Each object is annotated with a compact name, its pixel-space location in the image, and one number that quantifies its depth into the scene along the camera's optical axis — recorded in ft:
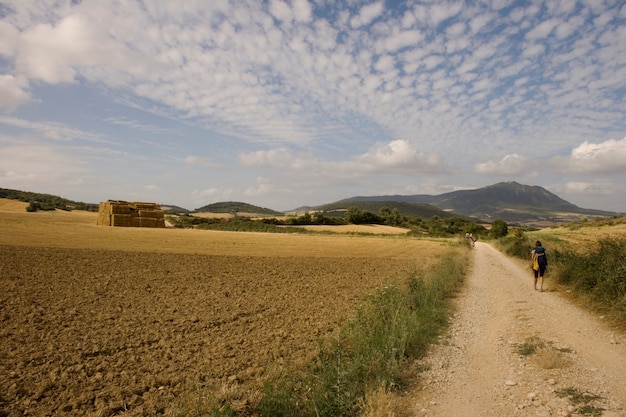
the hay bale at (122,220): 220.64
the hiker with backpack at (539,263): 55.62
